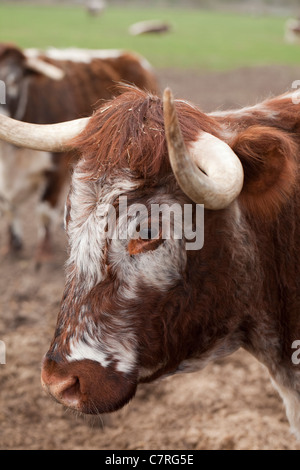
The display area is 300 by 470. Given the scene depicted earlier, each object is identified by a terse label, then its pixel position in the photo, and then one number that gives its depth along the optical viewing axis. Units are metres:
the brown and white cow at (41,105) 6.42
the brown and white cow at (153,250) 2.34
